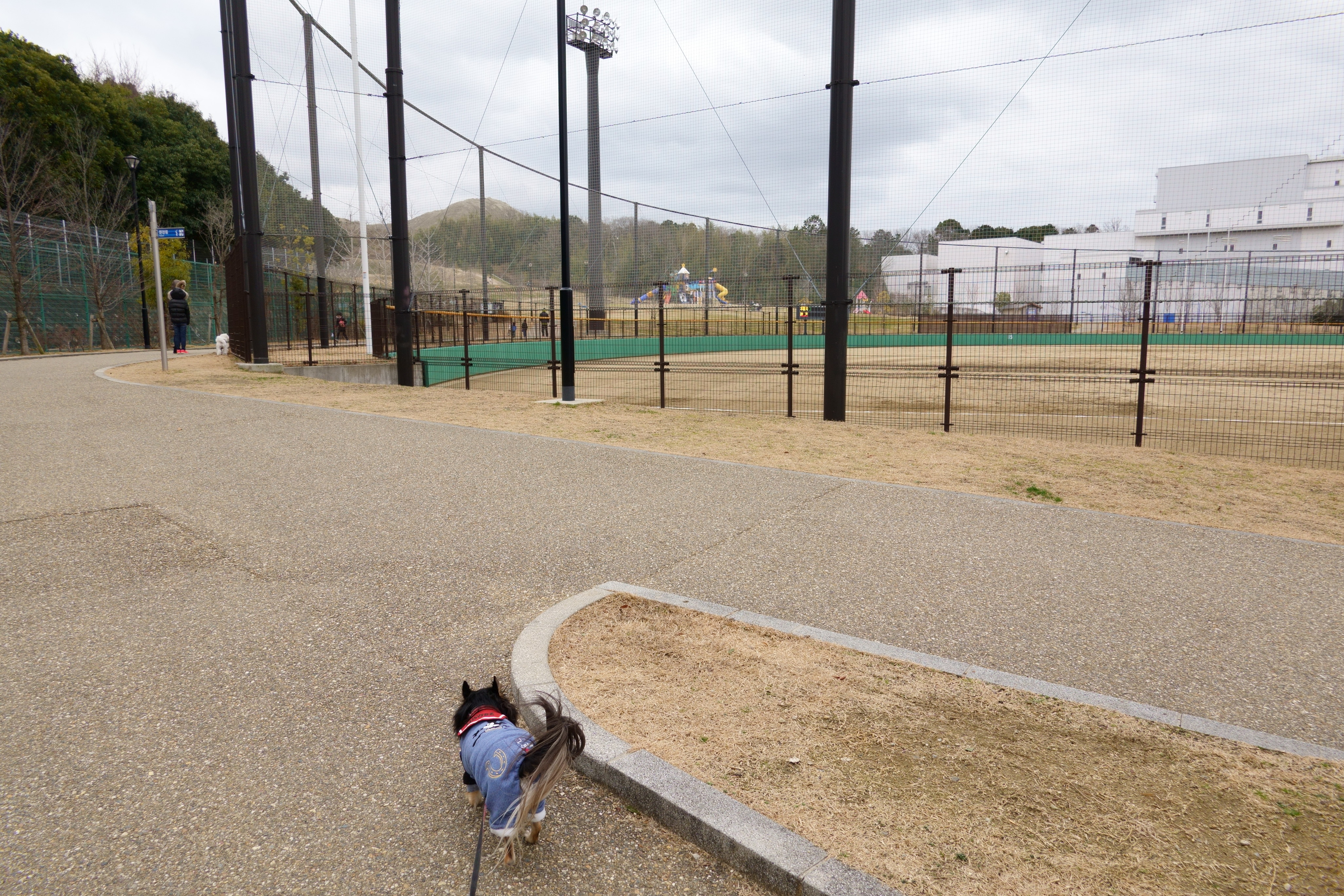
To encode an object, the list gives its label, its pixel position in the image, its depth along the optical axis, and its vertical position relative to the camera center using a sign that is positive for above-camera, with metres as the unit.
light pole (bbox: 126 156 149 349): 23.73 +3.02
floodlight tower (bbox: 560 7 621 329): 27.66 +10.18
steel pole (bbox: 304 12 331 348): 24.50 +4.85
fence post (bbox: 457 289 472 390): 17.69 -0.22
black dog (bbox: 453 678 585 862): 2.41 -1.29
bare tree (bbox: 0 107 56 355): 26.94 +5.70
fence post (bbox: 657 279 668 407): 13.80 -0.54
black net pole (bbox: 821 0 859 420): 11.88 +1.98
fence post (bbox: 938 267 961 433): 11.25 -0.49
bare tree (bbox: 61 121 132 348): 31.61 +6.07
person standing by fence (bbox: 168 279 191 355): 23.17 +0.99
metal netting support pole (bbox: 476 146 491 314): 28.50 +2.30
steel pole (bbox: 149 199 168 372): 16.33 +1.87
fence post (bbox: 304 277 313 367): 20.91 +0.73
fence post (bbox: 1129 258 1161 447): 10.05 -0.23
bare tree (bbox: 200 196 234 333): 49.91 +7.24
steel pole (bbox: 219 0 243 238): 22.06 +6.67
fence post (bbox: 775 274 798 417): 12.61 -0.42
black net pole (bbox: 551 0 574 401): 13.80 +1.41
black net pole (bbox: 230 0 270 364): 20.58 +3.93
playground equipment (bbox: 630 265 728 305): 29.02 +1.84
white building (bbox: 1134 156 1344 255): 66.06 +11.11
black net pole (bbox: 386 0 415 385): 17.70 +3.27
